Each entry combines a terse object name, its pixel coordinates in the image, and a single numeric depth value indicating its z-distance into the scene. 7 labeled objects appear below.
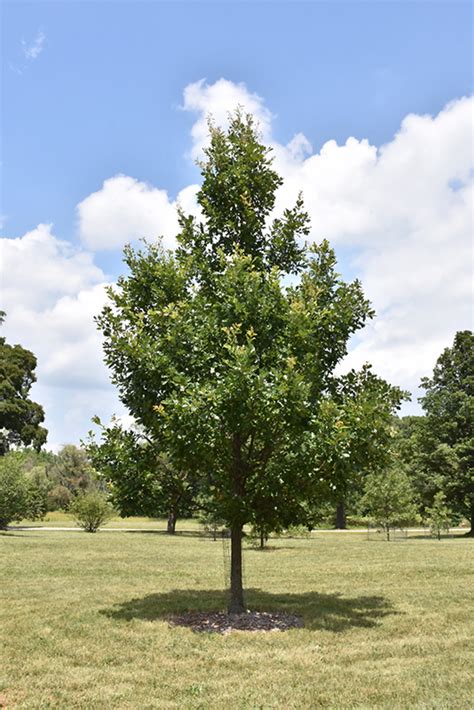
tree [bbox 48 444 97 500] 78.94
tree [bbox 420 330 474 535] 43.16
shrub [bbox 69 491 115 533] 45.84
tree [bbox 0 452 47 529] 40.25
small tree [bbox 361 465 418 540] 41.41
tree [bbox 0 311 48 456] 53.28
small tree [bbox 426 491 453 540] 40.62
